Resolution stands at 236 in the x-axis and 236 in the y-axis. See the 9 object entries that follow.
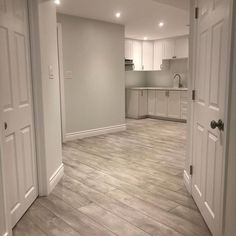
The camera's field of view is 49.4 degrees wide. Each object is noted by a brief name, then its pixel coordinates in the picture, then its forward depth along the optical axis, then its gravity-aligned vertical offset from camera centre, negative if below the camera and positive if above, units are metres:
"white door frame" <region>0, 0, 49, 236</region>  2.40 -0.13
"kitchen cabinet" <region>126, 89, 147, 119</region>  7.39 -0.64
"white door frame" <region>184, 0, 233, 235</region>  2.48 -0.07
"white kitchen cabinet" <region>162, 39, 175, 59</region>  7.29 +0.92
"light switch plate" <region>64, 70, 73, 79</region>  4.84 +0.14
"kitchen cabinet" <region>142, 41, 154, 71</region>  7.72 +0.77
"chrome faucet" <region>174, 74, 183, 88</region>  7.46 -0.01
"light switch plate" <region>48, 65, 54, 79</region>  2.76 +0.10
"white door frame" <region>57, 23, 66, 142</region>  4.61 +0.03
